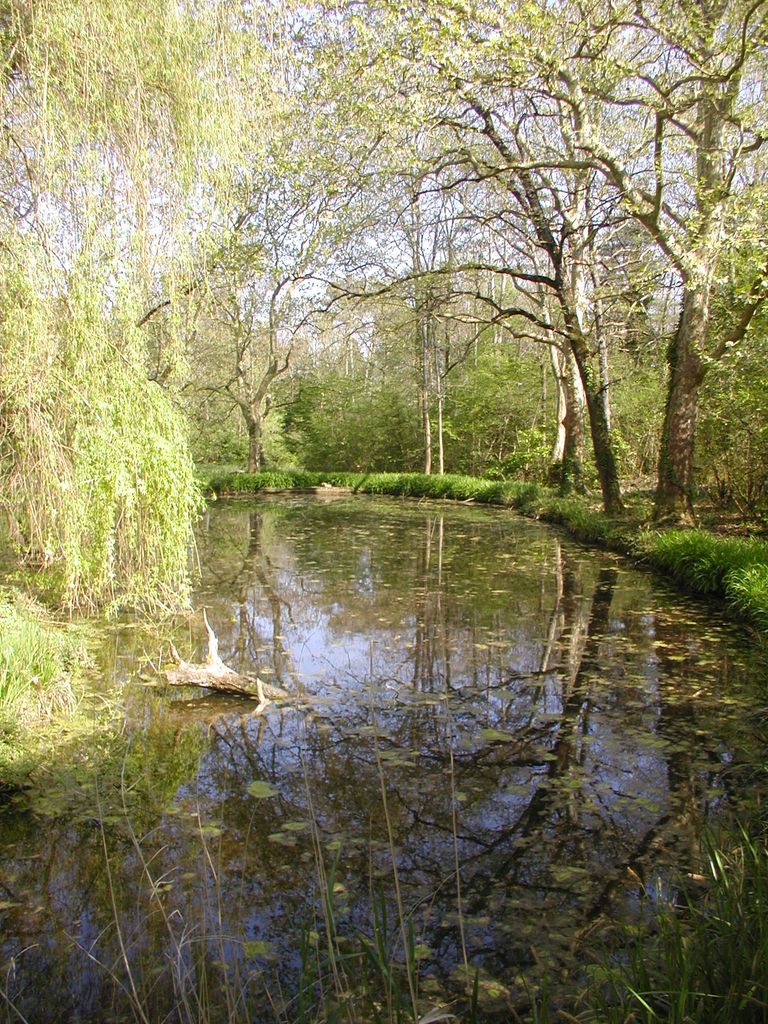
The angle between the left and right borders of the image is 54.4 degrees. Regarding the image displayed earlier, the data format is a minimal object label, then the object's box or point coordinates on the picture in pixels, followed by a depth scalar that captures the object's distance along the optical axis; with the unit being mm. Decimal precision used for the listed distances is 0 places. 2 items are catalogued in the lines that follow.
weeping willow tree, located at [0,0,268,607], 5660
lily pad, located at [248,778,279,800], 4215
